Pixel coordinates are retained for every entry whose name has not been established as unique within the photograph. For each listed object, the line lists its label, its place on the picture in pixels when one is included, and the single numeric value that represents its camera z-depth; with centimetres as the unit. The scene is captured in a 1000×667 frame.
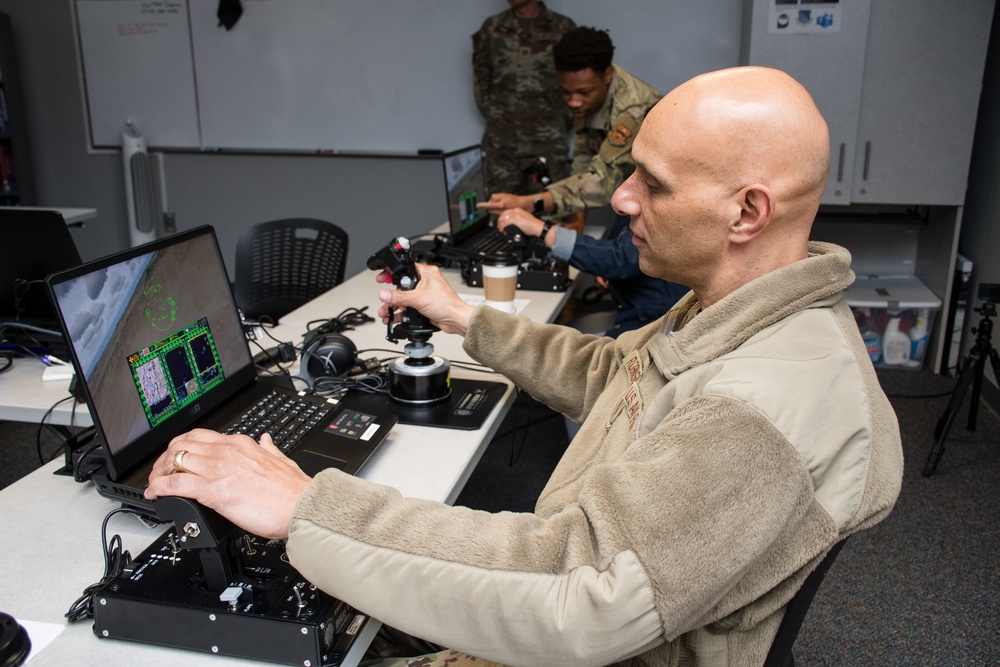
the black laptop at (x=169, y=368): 108
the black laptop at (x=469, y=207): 278
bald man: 77
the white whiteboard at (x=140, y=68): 474
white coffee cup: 221
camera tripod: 271
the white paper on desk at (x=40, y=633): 90
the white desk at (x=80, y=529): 90
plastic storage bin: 370
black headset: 164
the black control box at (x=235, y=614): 87
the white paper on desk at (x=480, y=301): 230
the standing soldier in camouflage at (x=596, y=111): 288
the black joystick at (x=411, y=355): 152
